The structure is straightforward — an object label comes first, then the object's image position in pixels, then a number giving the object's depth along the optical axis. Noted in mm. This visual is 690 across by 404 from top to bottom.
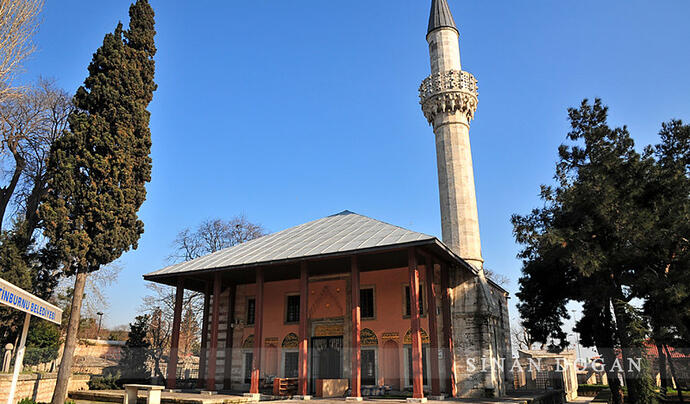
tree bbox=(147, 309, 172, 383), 23316
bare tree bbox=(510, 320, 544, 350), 57025
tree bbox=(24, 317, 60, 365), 17609
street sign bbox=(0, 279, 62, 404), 6301
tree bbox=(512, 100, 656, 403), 15172
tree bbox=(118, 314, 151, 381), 20712
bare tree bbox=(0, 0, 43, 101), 11016
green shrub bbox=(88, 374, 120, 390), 17531
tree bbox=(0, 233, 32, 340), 16188
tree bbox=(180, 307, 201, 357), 31516
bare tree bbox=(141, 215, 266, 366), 29891
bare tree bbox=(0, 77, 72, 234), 17953
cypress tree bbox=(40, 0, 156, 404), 14648
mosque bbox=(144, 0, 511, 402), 15133
